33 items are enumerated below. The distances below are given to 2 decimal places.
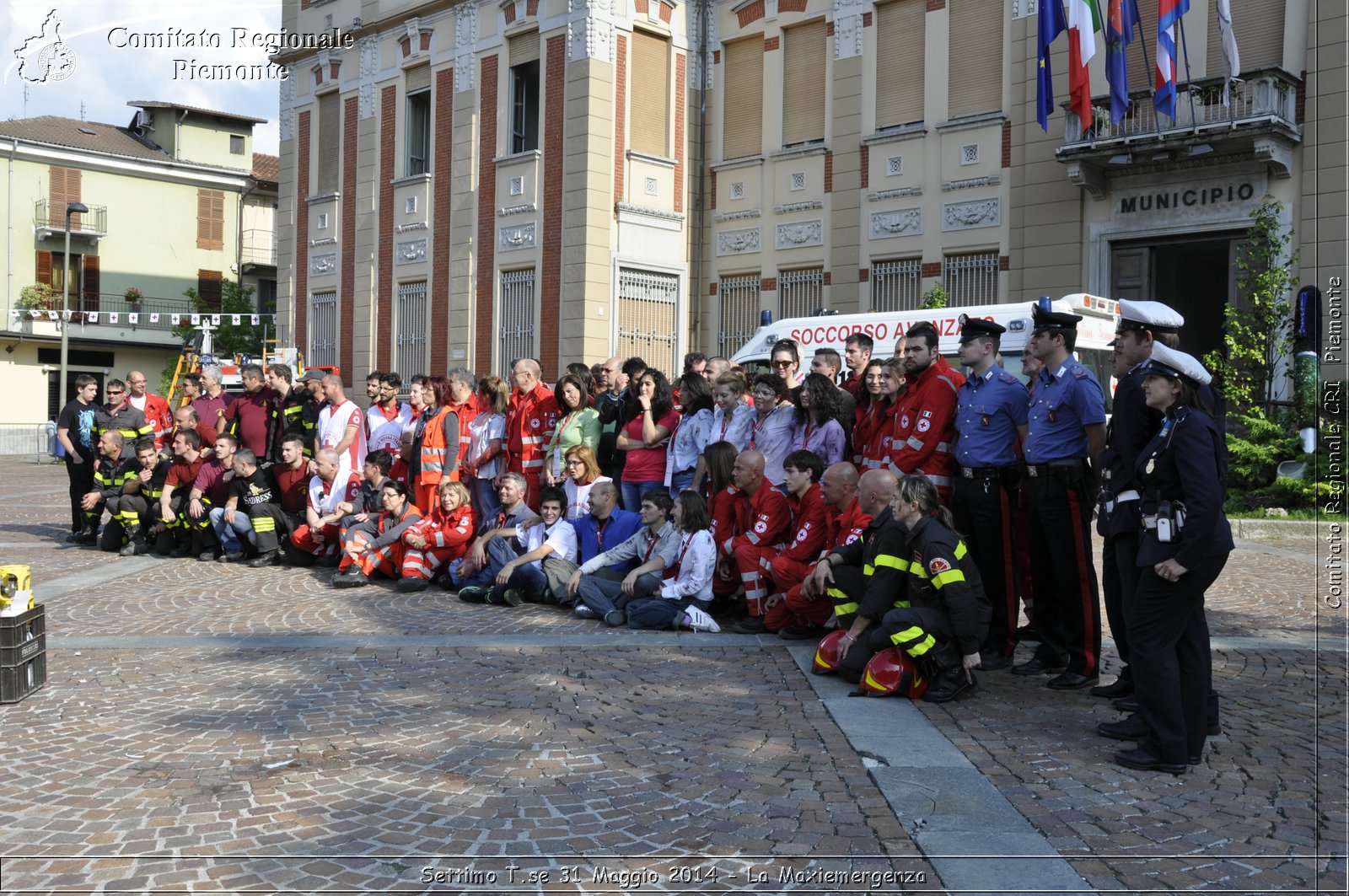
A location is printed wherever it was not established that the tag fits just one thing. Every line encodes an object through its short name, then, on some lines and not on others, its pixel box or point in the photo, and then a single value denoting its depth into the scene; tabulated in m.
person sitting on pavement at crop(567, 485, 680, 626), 9.16
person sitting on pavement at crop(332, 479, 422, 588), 11.16
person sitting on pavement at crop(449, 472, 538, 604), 10.32
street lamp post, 31.20
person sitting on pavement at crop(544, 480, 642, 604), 9.96
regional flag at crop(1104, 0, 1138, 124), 17.55
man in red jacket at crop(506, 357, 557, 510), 11.57
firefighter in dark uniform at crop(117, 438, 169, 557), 13.71
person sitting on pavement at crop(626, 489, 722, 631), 8.84
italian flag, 17.70
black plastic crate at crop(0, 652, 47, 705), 6.58
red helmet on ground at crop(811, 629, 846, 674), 7.25
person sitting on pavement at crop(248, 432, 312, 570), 12.56
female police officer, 5.40
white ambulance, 14.80
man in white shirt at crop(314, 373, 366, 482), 12.57
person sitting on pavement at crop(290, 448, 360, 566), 12.17
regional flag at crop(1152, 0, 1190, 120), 16.73
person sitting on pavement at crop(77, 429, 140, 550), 13.85
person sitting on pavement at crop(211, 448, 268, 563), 12.62
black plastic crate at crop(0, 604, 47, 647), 6.54
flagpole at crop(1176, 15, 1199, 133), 16.94
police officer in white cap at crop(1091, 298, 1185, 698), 6.09
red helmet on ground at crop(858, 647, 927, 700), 6.71
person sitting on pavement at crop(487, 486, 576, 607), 10.02
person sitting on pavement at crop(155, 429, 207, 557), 13.43
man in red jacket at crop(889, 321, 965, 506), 8.00
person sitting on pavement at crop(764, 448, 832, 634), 8.49
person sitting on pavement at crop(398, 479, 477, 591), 10.97
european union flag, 18.47
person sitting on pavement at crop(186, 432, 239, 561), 13.03
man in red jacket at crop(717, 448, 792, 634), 8.88
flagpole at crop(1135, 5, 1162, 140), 17.42
